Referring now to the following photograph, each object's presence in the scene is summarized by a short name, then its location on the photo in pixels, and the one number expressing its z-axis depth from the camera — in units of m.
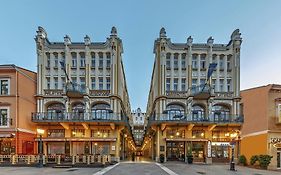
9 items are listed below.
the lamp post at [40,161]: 17.03
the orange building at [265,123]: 19.63
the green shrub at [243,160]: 21.93
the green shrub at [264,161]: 18.64
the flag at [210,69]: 21.55
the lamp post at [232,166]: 16.95
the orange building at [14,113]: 21.03
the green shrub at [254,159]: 19.85
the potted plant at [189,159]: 22.39
